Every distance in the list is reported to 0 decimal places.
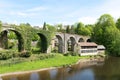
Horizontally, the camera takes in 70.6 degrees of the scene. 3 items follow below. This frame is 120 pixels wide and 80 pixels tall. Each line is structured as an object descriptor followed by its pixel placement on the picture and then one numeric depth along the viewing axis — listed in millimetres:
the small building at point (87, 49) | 29756
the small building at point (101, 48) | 33532
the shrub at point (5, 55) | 19125
